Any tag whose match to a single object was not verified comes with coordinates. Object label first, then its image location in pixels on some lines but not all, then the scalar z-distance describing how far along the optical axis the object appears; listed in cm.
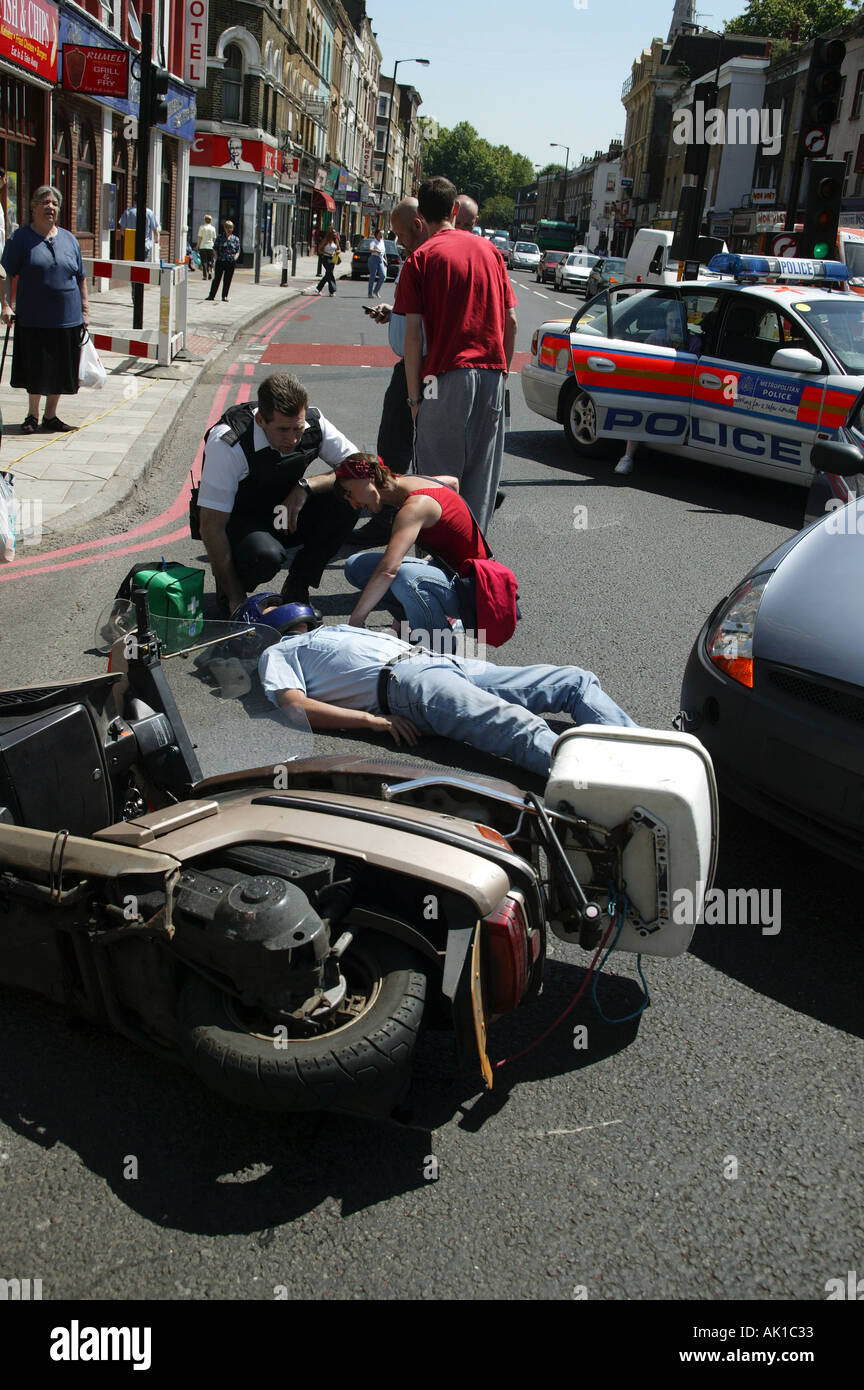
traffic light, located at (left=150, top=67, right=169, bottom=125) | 1362
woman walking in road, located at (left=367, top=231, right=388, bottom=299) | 3109
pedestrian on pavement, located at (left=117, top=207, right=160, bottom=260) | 2450
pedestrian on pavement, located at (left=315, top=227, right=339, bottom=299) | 2860
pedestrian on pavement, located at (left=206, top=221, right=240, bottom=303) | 2283
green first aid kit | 438
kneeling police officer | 496
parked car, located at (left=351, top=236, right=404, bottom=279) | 4091
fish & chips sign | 1623
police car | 855
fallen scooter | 214
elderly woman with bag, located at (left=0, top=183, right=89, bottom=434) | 895
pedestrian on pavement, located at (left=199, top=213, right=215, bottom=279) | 2767
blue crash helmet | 389
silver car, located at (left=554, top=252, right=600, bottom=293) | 4284
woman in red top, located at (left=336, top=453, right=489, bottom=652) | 456
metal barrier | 1212
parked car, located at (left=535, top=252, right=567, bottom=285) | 5034
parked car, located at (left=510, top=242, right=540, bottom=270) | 6381
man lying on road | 384
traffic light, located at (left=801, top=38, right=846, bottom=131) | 1370
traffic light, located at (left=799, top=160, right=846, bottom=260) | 1419
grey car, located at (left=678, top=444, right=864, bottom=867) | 312
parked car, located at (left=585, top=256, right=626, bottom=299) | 3494
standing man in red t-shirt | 618
